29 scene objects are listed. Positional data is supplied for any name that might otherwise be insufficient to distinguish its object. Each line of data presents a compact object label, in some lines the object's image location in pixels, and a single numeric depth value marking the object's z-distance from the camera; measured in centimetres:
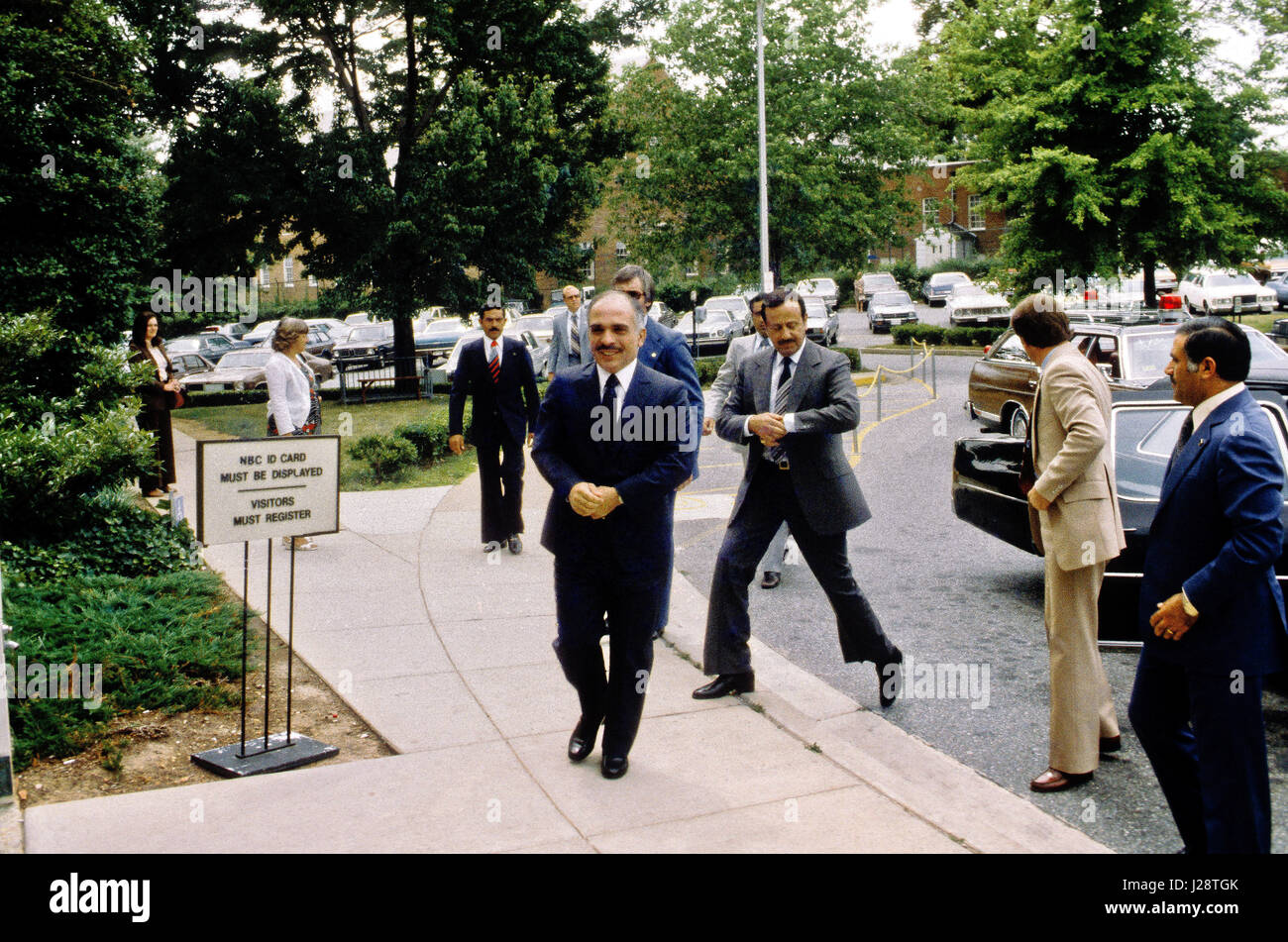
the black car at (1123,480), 558
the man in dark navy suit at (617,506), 441
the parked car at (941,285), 5003
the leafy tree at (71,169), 873
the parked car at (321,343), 3281
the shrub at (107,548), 676
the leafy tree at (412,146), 2077
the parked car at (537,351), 2784
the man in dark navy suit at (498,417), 853
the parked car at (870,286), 5212
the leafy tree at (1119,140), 2192
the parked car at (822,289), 4422
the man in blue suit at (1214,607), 343
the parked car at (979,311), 3478
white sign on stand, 453
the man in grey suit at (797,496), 527
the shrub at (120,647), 495
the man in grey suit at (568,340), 792
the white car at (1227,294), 3344
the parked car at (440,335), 3238
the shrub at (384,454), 1289
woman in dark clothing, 1059
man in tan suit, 435
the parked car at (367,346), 2312
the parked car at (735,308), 3200
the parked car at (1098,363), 1146
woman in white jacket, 851
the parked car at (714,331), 3041
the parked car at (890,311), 3991
